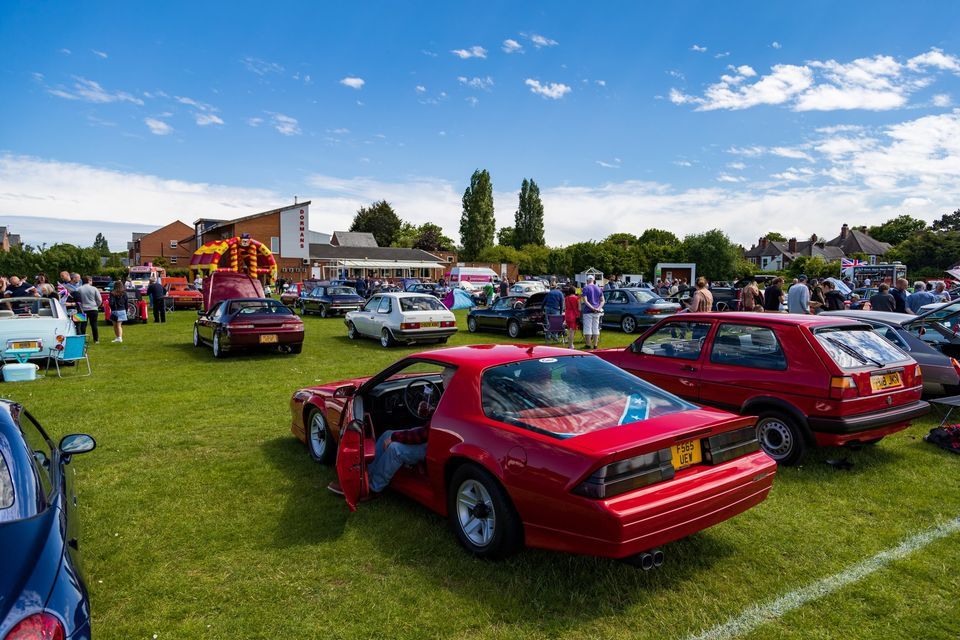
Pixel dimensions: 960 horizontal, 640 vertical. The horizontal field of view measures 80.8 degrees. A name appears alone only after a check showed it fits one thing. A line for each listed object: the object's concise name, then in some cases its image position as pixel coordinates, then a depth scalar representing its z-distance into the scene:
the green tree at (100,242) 170.00
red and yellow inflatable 23.12
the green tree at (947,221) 95.97
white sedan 14.47
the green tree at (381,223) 99.31
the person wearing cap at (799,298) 12.35
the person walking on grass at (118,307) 15.11
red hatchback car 5.05
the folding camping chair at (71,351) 10.34
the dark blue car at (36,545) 1.95
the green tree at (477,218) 85.81
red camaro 3.05
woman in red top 13.52
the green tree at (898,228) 95.06
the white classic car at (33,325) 10.20
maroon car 12.07
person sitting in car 4.24
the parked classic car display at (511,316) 16.47
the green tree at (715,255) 62.75
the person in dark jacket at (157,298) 20.27
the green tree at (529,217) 93.56
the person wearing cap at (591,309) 13.32
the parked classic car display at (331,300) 23.80
